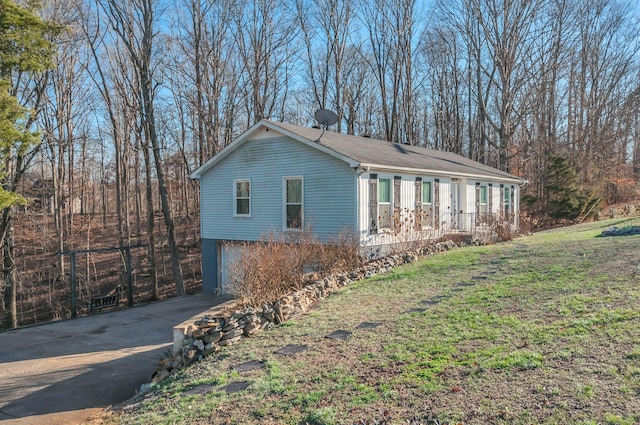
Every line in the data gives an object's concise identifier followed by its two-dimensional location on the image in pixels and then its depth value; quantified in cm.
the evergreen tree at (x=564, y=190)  2334
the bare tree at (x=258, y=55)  2697
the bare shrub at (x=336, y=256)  1099
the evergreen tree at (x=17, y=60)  1117
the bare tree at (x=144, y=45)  1789
